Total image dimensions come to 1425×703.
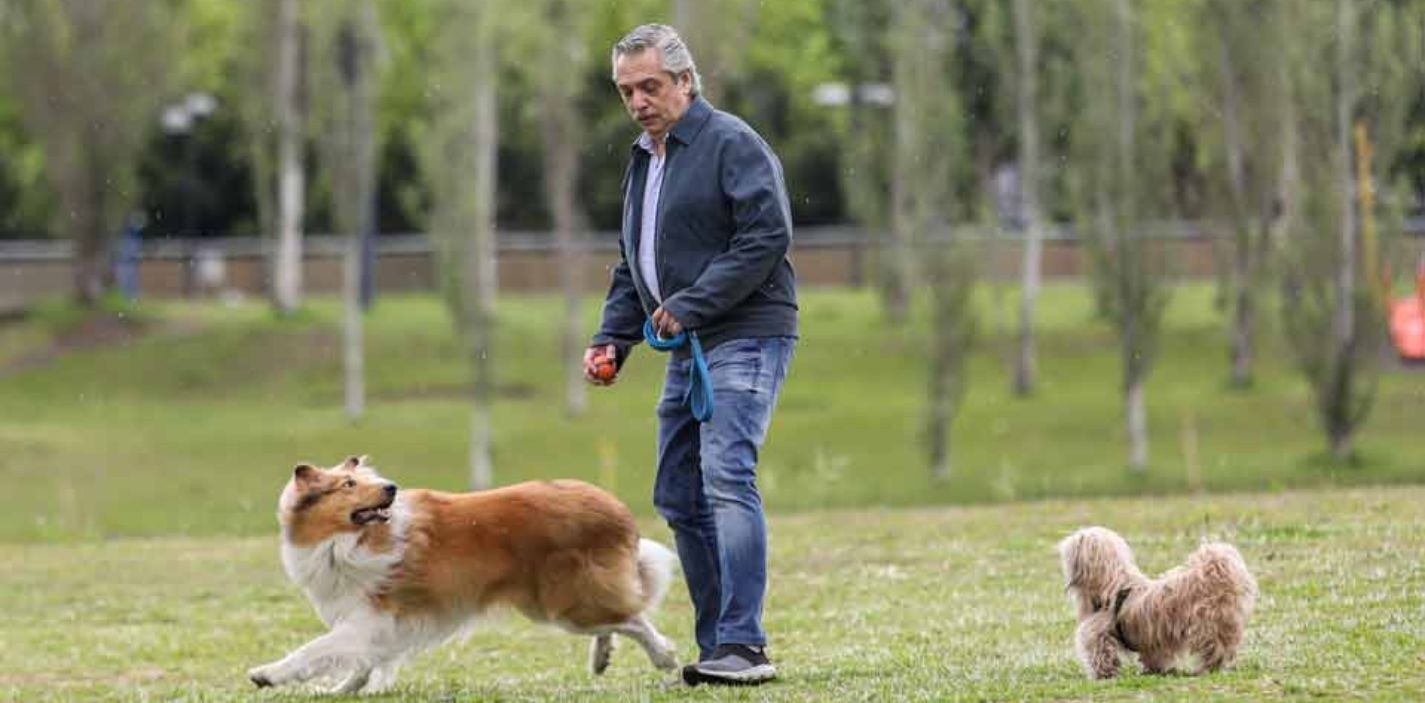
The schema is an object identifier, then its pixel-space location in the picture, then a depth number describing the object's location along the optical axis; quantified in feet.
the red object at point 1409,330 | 131.54
